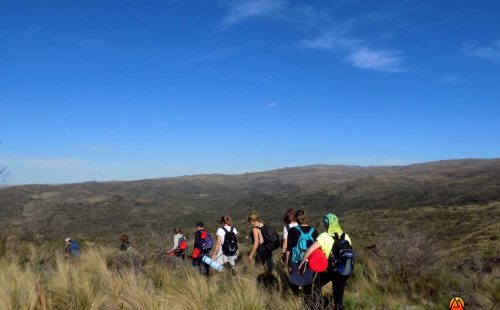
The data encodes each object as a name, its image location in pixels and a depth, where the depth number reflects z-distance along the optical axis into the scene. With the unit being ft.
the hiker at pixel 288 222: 27.86
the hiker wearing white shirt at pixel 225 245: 31.68
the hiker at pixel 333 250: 20.66
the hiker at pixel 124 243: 46.20
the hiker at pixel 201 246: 33.53
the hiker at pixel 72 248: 46.99
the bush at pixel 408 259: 28.22
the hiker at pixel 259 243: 30.58
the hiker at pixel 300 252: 21.24
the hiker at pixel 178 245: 41.52
